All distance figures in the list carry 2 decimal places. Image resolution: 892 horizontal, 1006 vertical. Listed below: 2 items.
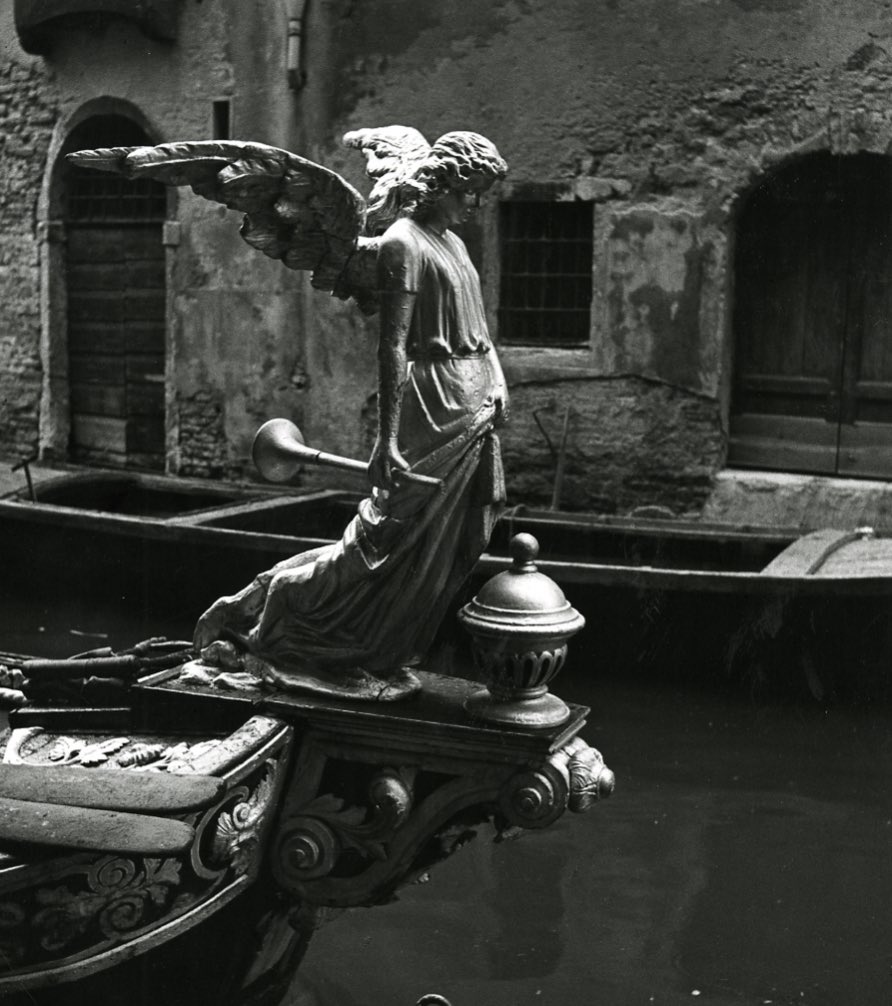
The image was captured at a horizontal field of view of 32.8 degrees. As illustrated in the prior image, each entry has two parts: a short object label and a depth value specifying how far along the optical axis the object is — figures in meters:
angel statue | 3.71
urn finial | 3.58
